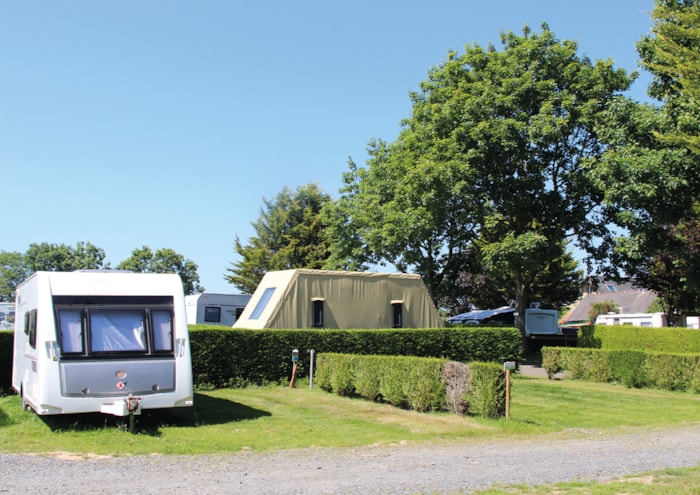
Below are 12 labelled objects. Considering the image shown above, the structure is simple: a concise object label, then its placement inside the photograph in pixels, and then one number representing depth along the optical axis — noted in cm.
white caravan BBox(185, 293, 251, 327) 2688
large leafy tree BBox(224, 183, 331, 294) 4606
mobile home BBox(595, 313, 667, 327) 3712
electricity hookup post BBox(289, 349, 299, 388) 1614
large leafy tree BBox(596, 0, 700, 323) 1902
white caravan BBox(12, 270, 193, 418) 999
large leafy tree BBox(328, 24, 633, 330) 2550
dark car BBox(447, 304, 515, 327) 3575
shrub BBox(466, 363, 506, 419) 1143
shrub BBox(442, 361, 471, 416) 1182
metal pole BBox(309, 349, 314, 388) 1651
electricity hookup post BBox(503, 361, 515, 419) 1112
